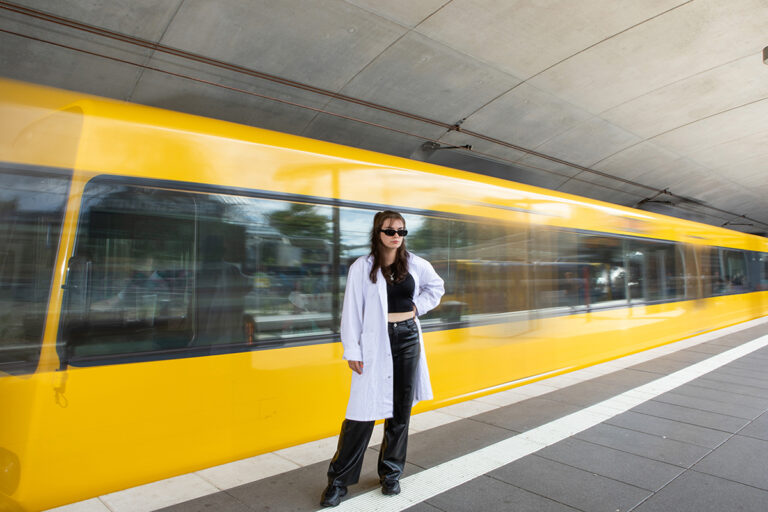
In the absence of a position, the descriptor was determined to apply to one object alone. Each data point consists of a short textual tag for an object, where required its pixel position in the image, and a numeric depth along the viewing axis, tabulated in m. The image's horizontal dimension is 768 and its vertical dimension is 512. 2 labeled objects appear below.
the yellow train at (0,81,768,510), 2.84
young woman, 2.97
